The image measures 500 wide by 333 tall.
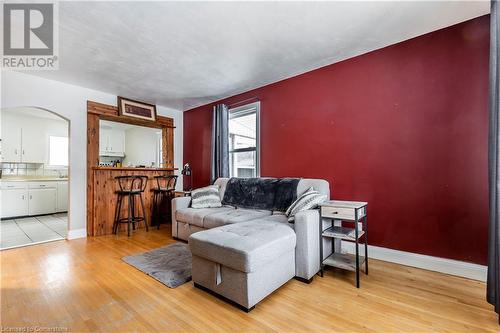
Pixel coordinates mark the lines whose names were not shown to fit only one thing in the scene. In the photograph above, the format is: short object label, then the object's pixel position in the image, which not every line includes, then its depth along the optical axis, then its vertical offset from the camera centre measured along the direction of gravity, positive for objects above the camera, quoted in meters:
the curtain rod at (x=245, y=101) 3.92 +1.15
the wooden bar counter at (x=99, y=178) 3.85 -0.21
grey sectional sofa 2.13 -0.66
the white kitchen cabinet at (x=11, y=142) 5.29 +0.56
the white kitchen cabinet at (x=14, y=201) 4.95 -0.78
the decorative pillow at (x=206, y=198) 3.49 -0.51
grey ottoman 1.68 -0.76
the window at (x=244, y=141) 3.98 +0.46
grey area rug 2.20 -1.10
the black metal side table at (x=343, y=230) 2.09 -0.66
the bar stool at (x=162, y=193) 4.54 -0.58
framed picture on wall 4.24 +1.11
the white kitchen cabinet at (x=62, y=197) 5.70 -0.79
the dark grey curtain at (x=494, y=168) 1.58 -0.02
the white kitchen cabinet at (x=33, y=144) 5.57 +0.54
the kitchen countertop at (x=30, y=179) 5.13 -0.31
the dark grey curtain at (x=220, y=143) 4.25 +0.43
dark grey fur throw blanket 2.98 -0.39
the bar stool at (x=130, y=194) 4.00 -0.50
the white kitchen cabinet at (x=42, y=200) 5.30 -0.83
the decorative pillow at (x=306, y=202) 2.39 -0.40
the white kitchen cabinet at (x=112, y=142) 6.39 +0.69
